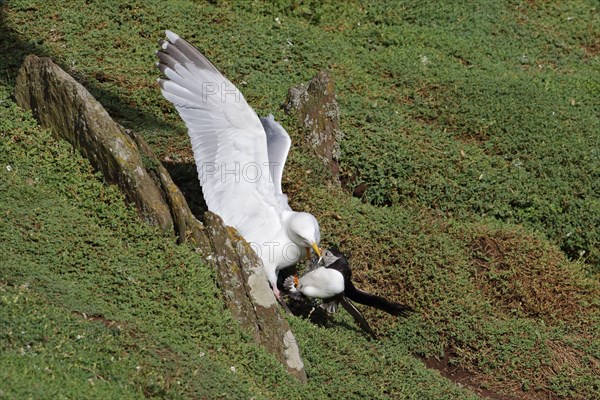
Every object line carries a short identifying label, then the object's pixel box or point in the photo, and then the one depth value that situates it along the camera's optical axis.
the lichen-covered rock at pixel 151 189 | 14.51
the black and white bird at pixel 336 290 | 16.28
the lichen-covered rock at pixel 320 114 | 20.59
